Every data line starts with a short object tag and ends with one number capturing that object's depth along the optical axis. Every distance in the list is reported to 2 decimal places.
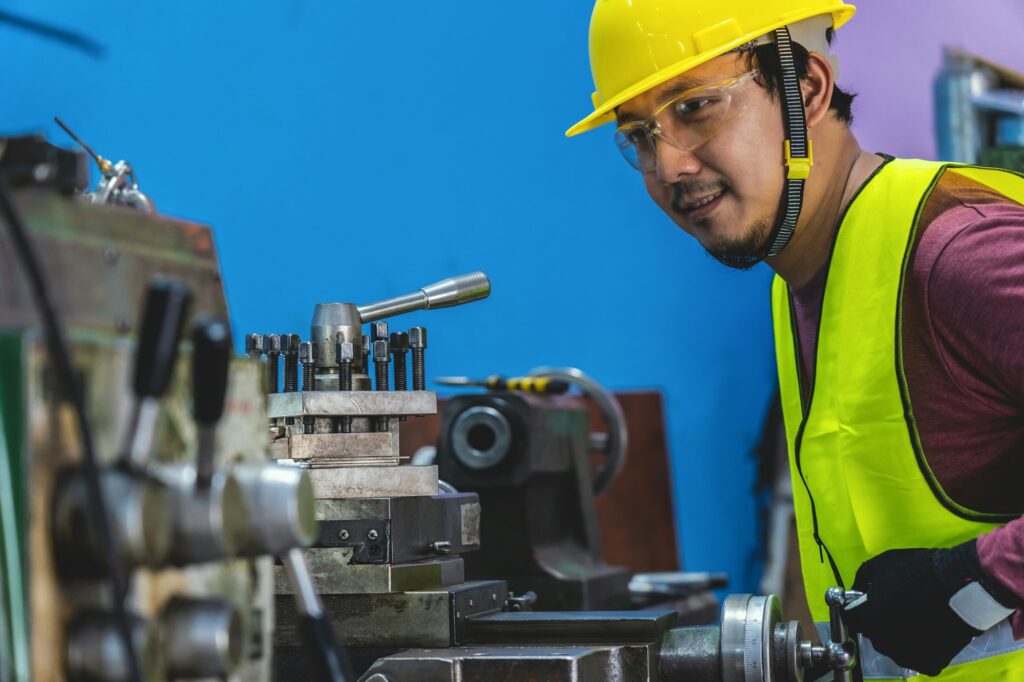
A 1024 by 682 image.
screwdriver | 2.68
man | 2.03
